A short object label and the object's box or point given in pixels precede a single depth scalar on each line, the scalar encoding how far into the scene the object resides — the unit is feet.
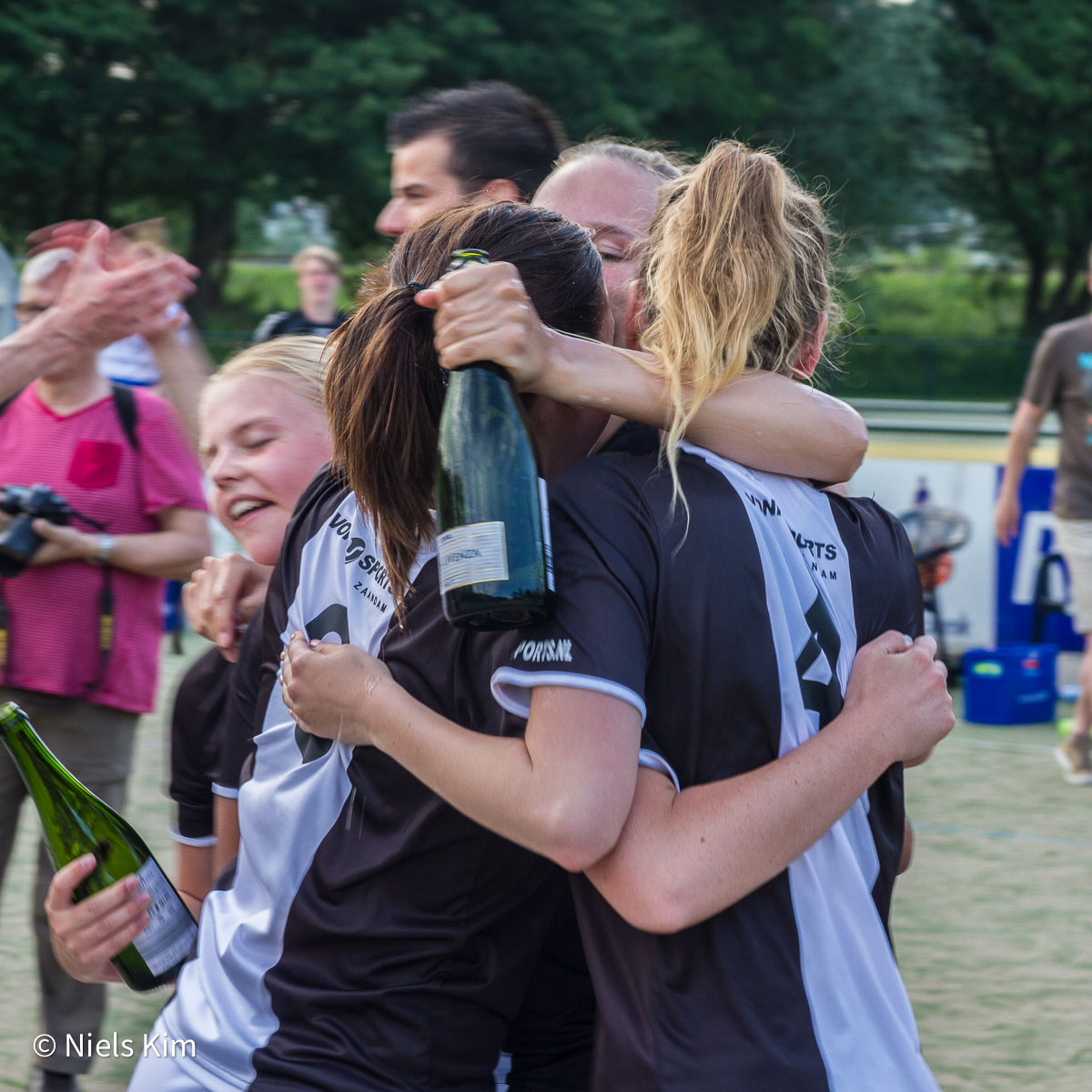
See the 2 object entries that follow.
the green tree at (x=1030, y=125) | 116.88
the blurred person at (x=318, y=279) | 30.45
